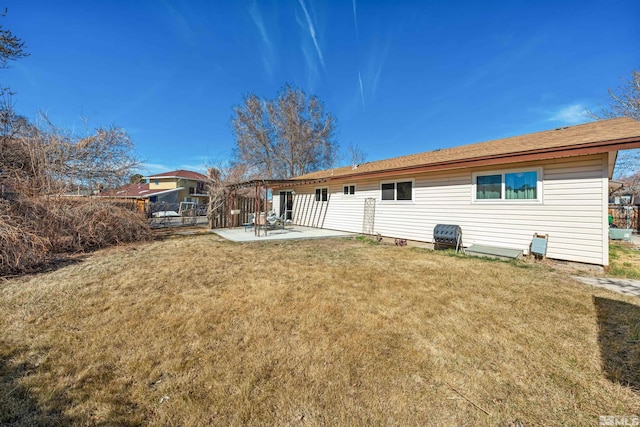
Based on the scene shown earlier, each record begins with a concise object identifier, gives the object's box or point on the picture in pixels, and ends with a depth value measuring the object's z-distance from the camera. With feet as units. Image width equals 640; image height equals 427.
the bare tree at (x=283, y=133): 72.69
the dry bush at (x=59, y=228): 15.70
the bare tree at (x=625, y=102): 41.68
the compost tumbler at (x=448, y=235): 23.09
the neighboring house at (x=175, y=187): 94.40
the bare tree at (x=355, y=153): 82.53
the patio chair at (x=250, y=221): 37.98
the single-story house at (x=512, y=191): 16.76
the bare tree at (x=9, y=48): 21.16
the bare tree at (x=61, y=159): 22.27
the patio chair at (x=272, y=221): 37.60
